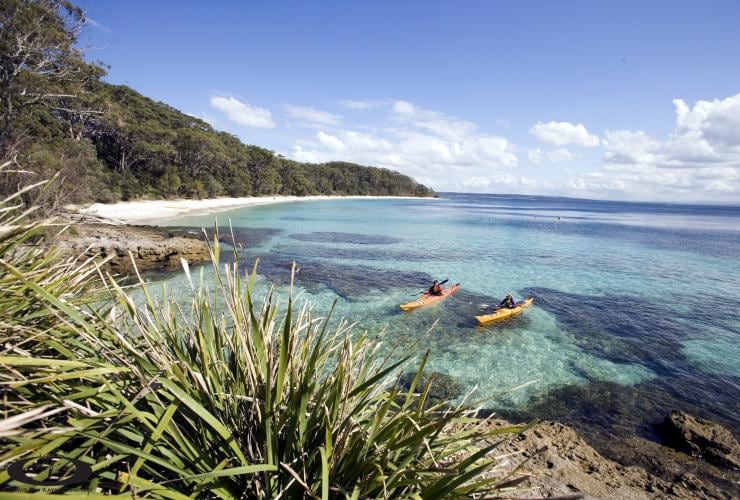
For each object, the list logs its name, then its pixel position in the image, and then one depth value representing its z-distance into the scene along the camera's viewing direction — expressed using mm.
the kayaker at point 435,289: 14703
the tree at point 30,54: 17078
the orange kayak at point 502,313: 12755
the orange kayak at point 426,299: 13568
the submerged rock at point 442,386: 8156
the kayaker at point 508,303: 13805
